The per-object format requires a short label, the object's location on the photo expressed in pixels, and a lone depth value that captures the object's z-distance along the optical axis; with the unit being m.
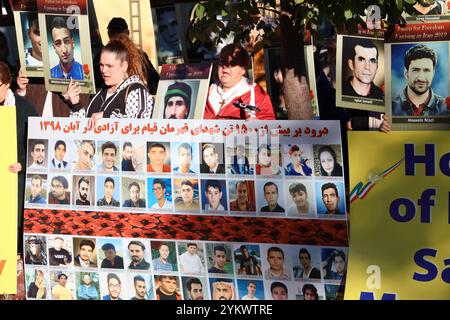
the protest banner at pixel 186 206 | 7.93
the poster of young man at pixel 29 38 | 9.02
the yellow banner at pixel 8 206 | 8.72
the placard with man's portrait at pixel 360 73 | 8.00
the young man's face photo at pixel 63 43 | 8.87
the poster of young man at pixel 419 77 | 7.75
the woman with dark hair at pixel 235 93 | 8.21
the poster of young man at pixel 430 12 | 7.70
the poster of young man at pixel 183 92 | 8.33
